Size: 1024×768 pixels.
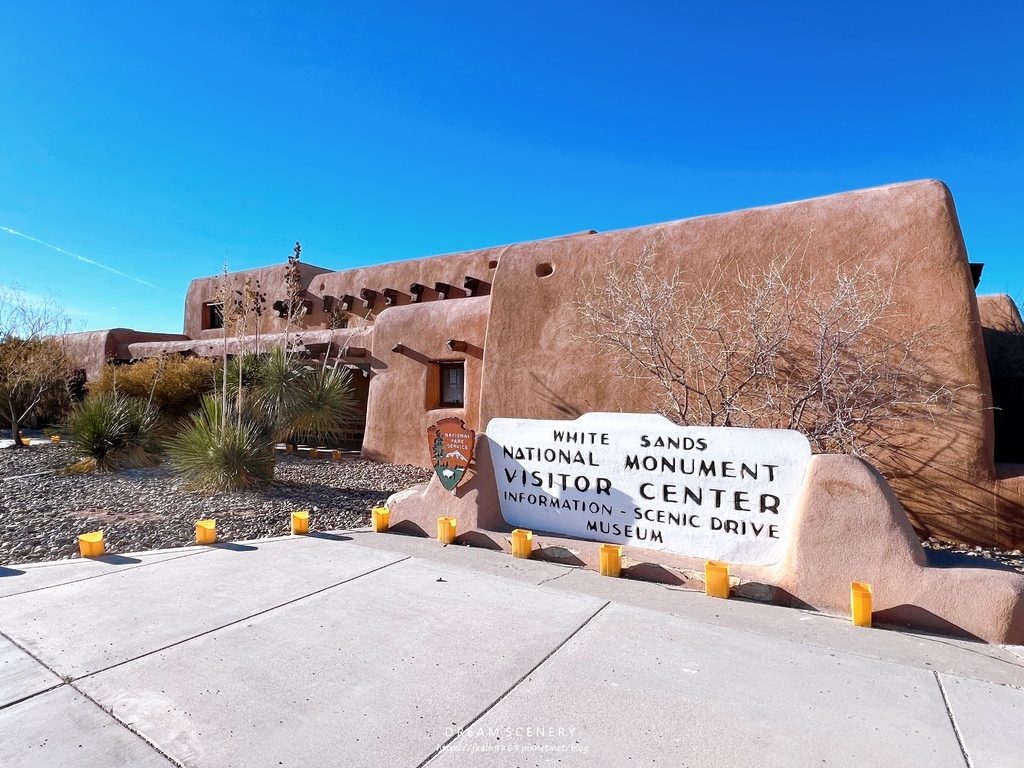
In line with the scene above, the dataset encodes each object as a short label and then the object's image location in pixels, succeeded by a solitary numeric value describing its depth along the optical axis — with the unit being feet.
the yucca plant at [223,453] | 27.14
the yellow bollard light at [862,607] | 13.32
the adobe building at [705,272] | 22.03
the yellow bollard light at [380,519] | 22.02
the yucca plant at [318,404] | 40.01
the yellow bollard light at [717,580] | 15.17
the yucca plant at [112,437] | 32.91
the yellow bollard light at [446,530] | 20.24
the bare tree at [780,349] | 22.95
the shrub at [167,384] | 43.34
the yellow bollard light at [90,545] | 18.20
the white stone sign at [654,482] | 15.80
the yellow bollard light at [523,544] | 18.56
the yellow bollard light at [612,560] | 16.74
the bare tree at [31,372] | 48.62
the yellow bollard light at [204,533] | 20.13
